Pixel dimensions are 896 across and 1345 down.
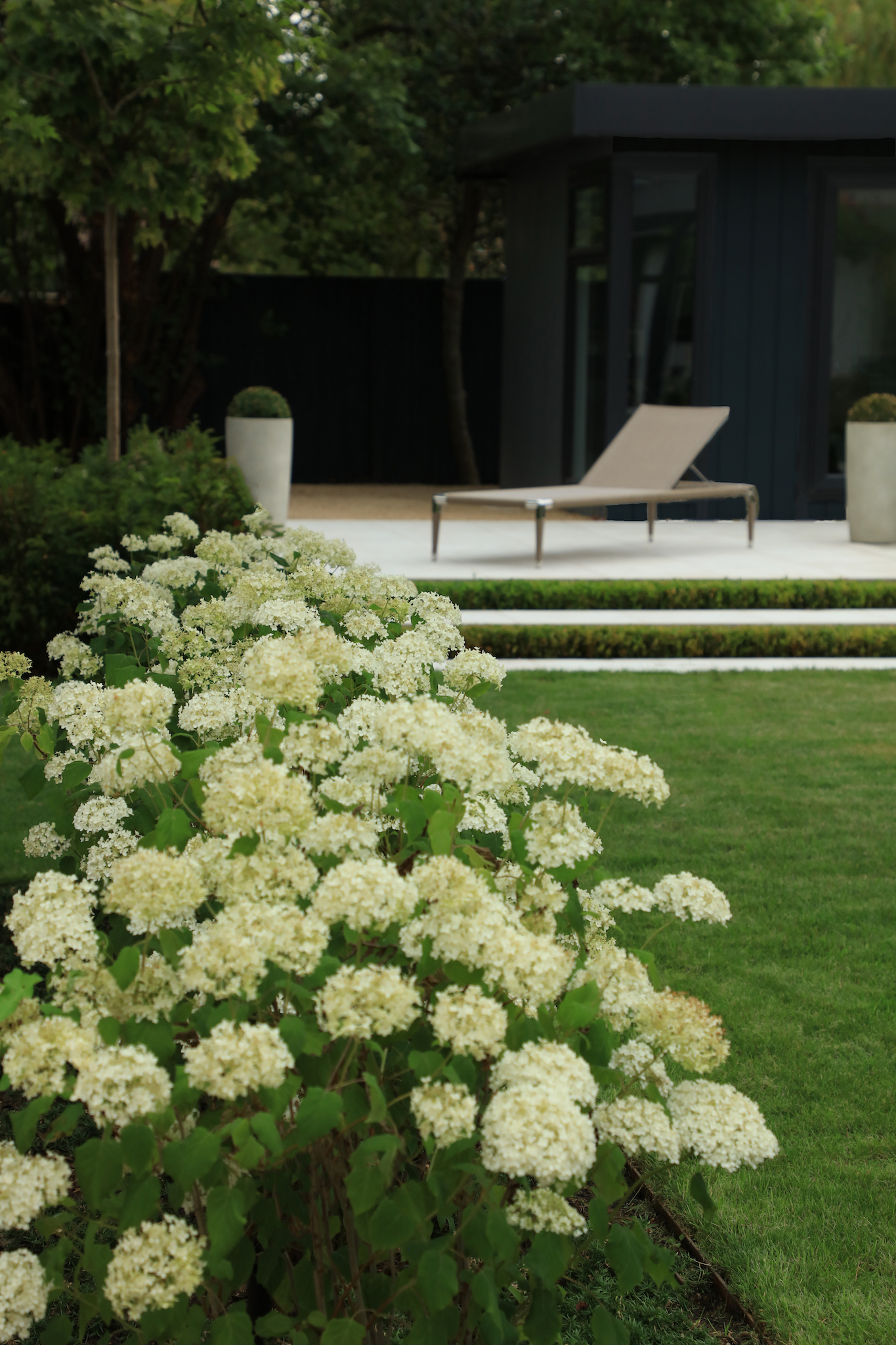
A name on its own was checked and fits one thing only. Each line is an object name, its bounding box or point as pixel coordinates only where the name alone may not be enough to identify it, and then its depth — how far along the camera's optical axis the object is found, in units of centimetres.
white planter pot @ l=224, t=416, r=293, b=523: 1154
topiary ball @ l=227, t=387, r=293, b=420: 1157
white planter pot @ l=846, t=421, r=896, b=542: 1072
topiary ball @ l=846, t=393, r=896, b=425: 1070
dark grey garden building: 1272
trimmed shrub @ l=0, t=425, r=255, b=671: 650
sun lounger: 995
